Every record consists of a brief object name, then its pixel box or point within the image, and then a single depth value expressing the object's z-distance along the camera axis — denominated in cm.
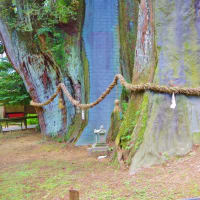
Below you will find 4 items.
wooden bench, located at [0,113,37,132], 1269
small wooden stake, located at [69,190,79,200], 218
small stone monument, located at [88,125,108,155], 661
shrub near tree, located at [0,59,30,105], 1149
